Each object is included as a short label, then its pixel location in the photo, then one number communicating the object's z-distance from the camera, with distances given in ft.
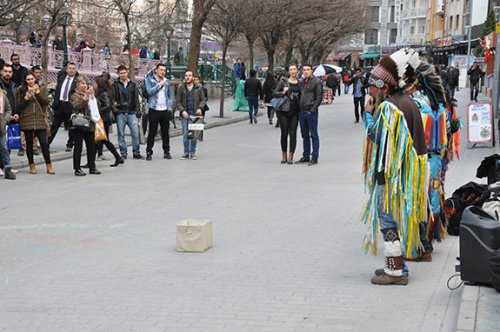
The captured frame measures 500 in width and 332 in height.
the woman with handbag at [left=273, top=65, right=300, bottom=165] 49.78
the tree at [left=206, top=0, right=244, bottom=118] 94.94
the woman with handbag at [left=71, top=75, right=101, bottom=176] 44.65
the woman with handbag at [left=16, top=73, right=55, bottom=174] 44.27
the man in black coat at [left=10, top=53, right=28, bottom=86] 56.08
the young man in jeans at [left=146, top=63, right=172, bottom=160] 52.90
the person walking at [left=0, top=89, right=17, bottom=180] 42.16
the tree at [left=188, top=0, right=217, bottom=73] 82.68
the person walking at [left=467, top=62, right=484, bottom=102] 118.62
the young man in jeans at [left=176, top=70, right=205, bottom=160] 53.01
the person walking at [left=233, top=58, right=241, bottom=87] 136.67
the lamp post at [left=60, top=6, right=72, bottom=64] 62.17
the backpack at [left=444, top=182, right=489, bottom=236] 26.58
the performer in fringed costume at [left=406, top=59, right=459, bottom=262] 24.76
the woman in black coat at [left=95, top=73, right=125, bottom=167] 48.88
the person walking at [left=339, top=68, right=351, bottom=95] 177.68
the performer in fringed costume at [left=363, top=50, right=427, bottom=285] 21.35
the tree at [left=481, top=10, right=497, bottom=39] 141.01
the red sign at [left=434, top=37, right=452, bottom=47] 223.92
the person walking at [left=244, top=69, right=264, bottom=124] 89.20
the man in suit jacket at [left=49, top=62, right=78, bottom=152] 51.75
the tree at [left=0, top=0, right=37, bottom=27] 50.60
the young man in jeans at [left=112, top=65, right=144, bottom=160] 51.85
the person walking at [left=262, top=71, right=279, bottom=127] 90.79
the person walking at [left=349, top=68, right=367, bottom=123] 84.89
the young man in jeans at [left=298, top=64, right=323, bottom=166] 48.55
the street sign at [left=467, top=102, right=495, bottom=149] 57.16
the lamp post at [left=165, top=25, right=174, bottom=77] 99.45
